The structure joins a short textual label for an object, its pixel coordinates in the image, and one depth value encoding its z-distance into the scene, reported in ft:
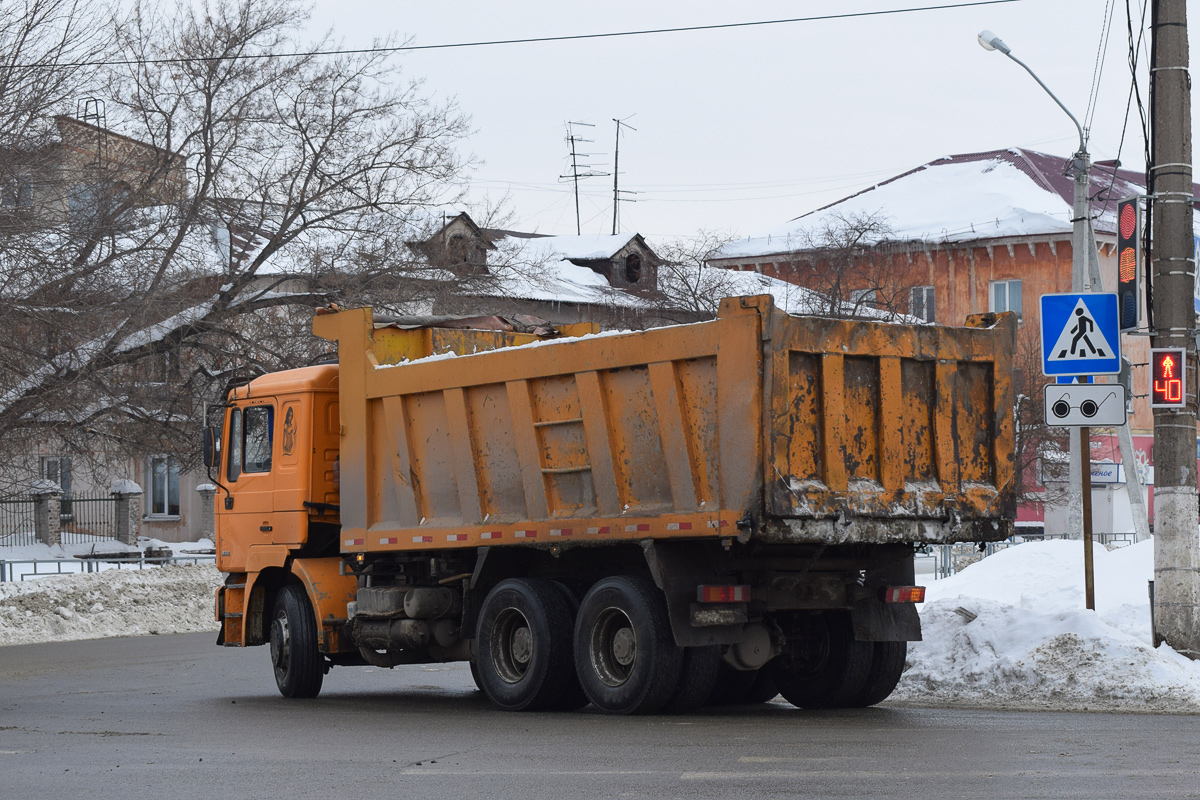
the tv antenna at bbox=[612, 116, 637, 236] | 221.25
